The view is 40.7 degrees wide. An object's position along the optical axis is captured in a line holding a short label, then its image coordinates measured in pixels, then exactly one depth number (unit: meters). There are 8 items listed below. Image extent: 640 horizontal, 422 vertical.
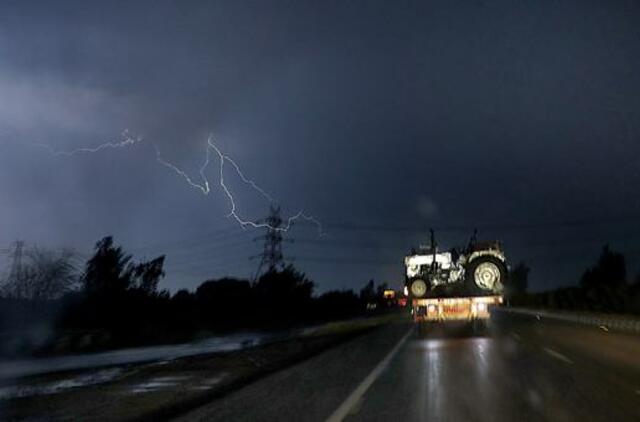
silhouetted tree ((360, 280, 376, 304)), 143.88
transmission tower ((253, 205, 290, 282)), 65.75
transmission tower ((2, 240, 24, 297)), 47.41
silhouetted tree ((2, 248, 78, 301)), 47.44
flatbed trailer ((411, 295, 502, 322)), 31.33
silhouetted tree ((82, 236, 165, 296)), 61.04
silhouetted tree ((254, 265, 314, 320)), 77.56
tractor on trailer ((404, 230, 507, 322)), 31.44
